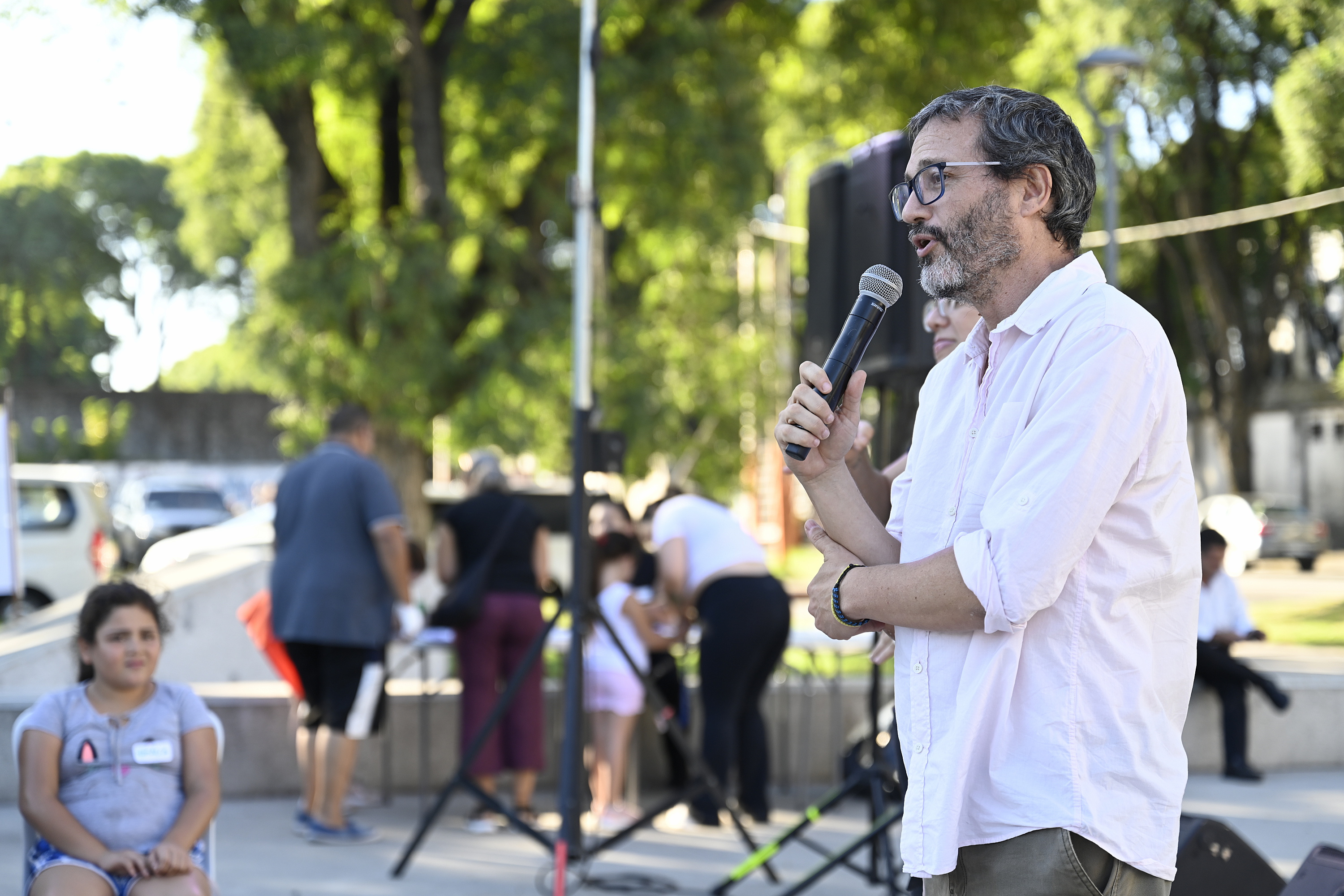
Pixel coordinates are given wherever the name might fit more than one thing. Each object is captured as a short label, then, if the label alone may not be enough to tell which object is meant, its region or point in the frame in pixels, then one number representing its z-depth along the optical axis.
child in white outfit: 6.31
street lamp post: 11.38
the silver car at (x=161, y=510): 24.19
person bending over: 6.11
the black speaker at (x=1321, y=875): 2.92
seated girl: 3.39
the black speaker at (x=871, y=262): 4.45
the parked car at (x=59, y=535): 12.80
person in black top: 6.23
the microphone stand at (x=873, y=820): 4.47
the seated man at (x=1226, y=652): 7.34
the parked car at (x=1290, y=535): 24.95
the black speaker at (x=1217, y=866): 3.34
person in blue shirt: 5.73
